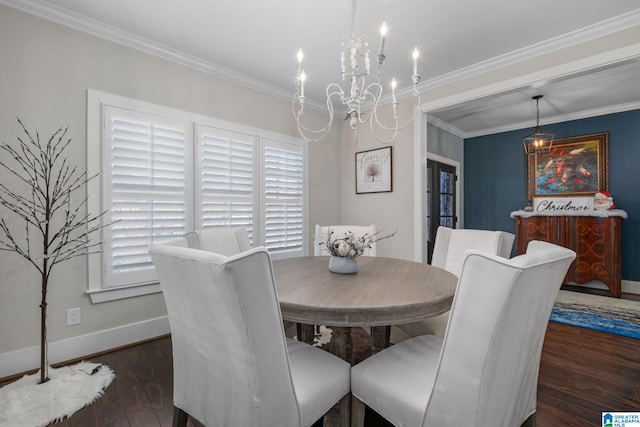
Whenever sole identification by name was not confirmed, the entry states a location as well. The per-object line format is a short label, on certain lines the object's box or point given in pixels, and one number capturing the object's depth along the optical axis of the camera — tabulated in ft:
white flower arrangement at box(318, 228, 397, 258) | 5.58
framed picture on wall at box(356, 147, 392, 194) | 12.31
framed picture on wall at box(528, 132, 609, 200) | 14.03
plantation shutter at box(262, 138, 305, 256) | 11.20
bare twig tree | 6.43
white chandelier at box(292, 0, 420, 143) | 5.28
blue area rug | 9.23
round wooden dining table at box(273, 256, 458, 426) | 3.79
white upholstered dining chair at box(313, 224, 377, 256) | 8.98
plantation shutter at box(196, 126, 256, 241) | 9.43
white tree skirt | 5.10
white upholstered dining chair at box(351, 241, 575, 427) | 2.68
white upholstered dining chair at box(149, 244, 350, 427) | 2.81
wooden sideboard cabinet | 12.64
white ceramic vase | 5.66
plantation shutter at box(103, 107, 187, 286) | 7.70
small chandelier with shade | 12.94
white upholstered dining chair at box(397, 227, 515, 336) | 5.87
